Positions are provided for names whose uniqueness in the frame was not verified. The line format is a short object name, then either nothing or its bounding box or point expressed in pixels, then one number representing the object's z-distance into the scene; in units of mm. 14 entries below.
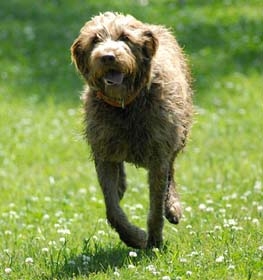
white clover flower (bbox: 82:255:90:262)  13961
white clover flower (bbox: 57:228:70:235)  16094
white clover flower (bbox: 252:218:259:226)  15618
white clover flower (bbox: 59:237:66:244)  15702
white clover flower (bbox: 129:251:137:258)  13681
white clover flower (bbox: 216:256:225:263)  12492
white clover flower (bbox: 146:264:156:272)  12484
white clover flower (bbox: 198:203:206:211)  17836
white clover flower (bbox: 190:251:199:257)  13078
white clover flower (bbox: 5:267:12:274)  13381
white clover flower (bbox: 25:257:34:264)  13953
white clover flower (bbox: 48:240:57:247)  15402
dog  14008
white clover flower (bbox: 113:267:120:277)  12530
